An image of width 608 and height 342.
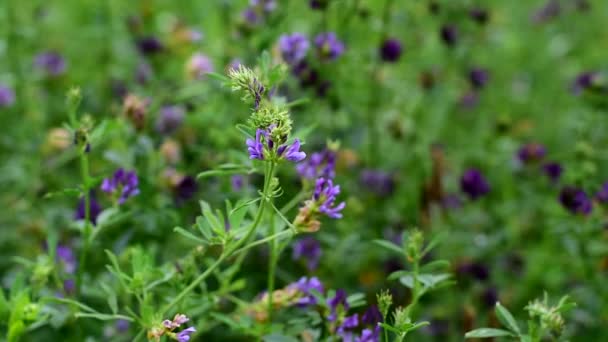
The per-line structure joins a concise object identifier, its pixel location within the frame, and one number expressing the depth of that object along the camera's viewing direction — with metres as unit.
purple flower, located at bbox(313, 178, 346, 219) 1.54
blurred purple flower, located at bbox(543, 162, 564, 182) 2.59
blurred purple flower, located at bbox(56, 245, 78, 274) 2.09
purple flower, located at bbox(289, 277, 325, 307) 1.73
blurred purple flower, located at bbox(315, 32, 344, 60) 2.41
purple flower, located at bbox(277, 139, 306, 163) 1.38
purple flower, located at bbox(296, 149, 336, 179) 1.84
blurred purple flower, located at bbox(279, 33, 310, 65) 2.26
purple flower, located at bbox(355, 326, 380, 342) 1.60
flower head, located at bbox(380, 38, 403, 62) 2.65
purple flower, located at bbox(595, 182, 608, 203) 2.25
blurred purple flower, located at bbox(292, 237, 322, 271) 2.25
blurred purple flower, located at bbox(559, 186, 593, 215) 2.19
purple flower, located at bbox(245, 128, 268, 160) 1.37
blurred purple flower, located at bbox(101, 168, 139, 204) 1.86
